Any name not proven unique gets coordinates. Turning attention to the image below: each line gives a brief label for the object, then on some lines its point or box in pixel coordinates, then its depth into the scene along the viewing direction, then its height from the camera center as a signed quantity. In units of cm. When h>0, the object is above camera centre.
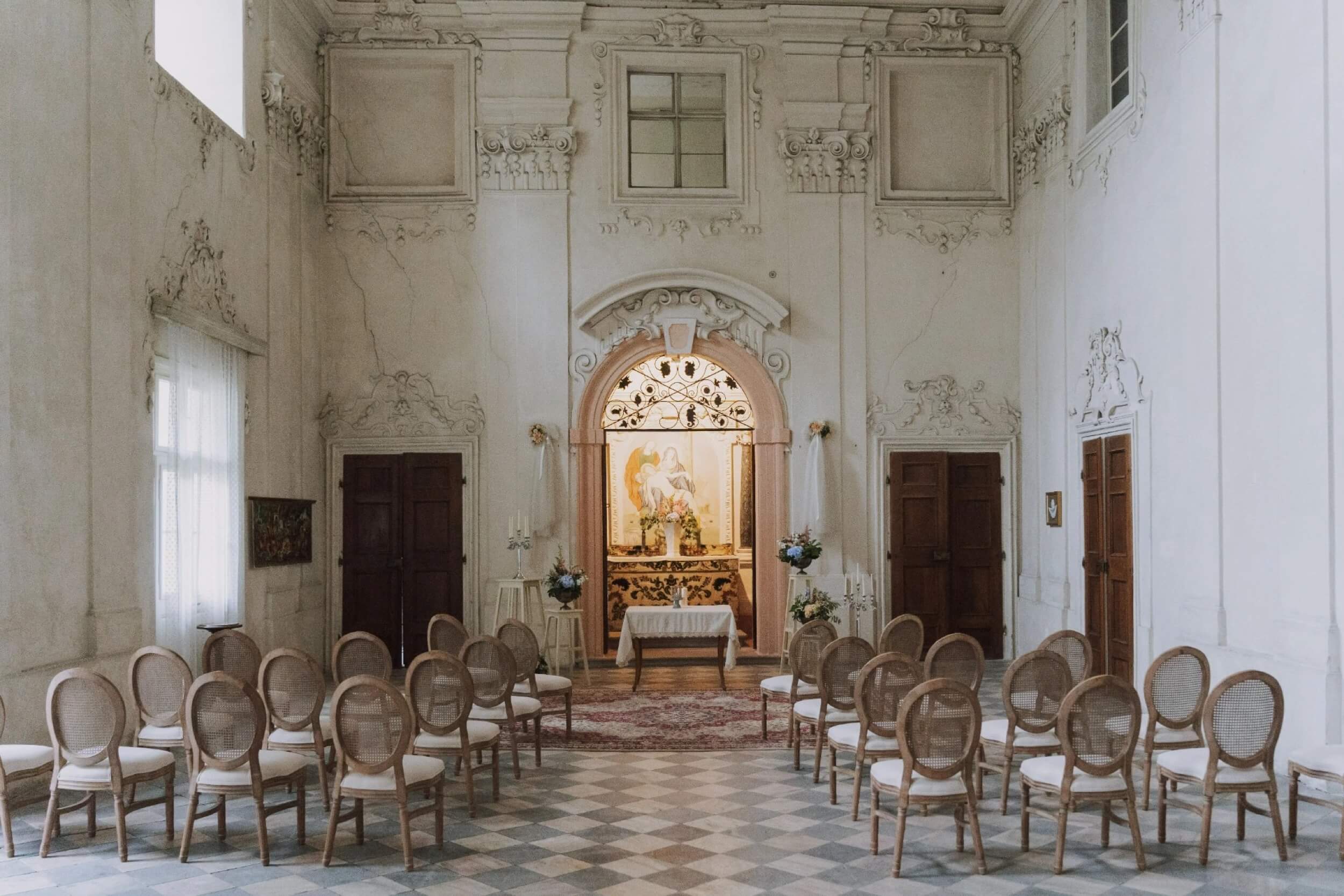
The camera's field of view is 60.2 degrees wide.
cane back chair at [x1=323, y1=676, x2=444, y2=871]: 540 -120
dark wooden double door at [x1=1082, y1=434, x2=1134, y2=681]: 1008 -60
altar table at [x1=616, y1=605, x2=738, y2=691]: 1084 -131
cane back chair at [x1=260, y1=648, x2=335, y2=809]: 643 -120
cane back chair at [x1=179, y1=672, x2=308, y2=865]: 557 -122
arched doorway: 1303 +23
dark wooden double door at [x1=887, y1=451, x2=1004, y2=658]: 1315 -64
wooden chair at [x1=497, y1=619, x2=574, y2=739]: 814 -127
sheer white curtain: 923 +3
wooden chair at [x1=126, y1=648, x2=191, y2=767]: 634 -113
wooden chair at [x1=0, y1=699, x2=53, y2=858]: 569 -137
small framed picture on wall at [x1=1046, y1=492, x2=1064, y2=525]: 1189 -22
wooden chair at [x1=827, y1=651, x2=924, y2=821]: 615 -115
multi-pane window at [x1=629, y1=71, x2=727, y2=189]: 1338 +412
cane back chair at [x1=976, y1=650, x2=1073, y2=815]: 627 -123
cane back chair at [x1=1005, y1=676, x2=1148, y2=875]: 531 -121
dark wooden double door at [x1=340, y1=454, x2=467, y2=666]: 1298 -51
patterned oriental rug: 862 -189
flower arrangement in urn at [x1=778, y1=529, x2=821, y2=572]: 1230 -67
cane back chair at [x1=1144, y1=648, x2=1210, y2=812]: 620 -112
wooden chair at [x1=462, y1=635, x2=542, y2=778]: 726 -117
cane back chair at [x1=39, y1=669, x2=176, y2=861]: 562 -124
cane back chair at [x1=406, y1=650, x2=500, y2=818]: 625 -119
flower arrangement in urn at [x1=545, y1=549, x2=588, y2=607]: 1172 -95
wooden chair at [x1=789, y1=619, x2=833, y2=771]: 773 -112
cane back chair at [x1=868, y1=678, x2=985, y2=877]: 535 -122
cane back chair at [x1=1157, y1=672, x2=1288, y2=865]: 550 -121
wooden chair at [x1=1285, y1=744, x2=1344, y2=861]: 555 -136
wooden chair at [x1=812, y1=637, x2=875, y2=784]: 712 -119
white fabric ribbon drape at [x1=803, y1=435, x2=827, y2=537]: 1290 -2
